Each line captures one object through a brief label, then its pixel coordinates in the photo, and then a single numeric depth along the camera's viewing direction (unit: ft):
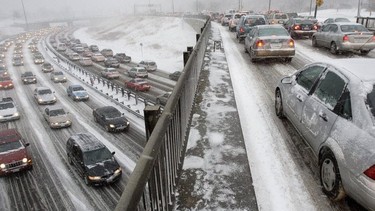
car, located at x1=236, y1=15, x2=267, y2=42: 71.46
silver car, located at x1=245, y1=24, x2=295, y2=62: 44.55
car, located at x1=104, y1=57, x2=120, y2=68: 173.99
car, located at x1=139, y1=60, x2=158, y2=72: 157.99
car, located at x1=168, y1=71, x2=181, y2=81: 135.13
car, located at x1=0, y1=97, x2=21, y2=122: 90.44
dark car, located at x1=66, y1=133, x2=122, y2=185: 51.88
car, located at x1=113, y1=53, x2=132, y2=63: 189.57
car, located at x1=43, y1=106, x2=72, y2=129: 81.97
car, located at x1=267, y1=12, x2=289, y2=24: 117.19
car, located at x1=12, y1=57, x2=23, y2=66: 191.30
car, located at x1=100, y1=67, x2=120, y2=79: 142.61
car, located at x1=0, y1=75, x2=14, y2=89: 134.29
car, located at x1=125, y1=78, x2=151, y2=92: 118.49
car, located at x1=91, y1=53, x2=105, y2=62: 199.13
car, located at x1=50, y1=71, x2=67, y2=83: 142.92
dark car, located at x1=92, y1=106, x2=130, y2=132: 76.13
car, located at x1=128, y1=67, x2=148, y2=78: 142.41
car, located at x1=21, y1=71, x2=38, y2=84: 142.82
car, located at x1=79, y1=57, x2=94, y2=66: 182.74
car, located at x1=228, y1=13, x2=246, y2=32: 108.68
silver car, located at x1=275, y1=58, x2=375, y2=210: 11.98
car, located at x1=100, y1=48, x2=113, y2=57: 219.61
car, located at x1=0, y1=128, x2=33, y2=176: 56.59
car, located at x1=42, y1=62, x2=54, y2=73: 168.14
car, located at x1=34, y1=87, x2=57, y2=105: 108.27
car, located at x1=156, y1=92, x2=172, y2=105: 80.76
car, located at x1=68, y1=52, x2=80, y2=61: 201.26
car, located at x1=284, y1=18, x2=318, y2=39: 78.95
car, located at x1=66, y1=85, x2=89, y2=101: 109.19
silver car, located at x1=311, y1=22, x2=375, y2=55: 50.41
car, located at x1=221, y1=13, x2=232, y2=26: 144.36
